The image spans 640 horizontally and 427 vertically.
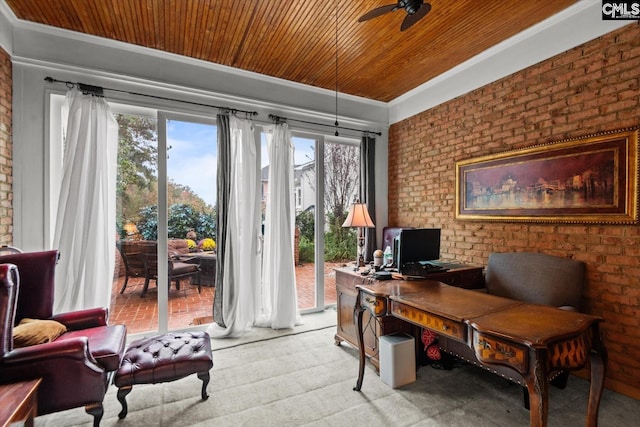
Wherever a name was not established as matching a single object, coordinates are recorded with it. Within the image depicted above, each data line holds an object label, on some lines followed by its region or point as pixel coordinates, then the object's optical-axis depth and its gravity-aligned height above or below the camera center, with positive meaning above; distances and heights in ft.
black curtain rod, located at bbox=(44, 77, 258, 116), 9.22 +4.26
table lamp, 10.94 -0.08
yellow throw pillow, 5.98 -2.55
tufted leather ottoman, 6.44 -3.40
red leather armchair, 5.29 -2.91
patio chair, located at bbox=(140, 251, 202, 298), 10.90 -2.07
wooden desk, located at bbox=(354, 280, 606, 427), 4.34 -2.03
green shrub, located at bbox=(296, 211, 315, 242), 13.84 -0.42
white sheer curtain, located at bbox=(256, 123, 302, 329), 12.14 -1.18
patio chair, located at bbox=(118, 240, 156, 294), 10.63 -1.45
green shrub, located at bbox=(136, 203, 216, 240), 10.86 -0.26
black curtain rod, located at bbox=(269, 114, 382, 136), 12.50 +4.25
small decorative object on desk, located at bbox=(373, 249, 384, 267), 10.16 -1.52
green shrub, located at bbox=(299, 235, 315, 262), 13.88 -1.67
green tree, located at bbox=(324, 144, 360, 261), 14.51 +1.17
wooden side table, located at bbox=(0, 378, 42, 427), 4.36 -3.00
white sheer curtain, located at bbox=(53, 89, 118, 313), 9.07 +0.10
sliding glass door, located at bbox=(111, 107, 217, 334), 10.68 -0.11
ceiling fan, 6.53 +4.69
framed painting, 7.49 +0.98
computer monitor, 9.30 -1.01
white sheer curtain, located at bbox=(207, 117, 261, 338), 11.22 -0.94
